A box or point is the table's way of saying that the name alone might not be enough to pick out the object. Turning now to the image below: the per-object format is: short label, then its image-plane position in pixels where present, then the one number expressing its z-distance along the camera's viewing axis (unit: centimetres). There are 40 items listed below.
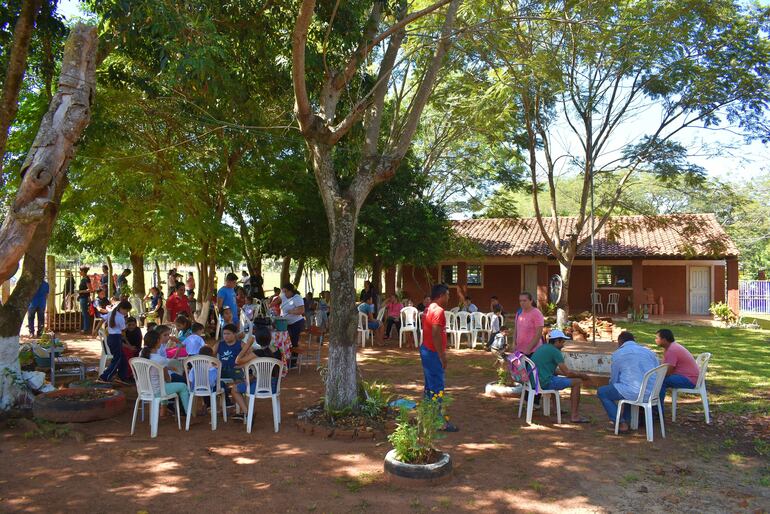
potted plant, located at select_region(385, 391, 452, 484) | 480
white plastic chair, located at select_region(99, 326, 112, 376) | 870
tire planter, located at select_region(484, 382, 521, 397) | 828
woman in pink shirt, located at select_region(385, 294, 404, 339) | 1442
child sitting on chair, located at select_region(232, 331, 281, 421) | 670
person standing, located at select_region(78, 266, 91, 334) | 1522
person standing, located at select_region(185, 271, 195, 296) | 1558
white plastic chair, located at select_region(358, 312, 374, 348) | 1370
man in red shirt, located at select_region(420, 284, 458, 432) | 622
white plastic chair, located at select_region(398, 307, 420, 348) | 1360
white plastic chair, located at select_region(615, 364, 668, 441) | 620
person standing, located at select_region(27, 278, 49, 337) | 1358
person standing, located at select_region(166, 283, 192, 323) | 1258
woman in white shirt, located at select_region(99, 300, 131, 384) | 857
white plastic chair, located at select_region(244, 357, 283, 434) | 641
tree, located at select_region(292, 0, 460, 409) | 643
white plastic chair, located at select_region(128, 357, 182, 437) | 621
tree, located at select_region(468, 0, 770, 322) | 1162
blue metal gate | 2516
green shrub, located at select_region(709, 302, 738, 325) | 2009
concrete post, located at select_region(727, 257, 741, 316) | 2084
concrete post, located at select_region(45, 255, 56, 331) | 1536
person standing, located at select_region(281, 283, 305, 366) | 1012
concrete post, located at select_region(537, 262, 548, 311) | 2250
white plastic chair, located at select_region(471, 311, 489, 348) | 1334
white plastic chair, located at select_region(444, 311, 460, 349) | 1335
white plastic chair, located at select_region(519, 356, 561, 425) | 680
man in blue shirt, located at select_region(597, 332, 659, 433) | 636
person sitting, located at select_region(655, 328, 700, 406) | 682
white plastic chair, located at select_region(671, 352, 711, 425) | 683
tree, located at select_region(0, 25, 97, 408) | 378
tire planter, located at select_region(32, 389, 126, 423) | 655
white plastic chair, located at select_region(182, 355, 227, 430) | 642
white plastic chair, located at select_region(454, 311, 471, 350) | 1332
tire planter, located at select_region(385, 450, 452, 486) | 478
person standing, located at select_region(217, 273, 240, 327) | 1050
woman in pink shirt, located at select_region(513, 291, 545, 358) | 735
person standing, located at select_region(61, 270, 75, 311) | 1678
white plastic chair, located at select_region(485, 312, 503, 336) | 1298
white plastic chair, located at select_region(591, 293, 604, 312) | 2376
